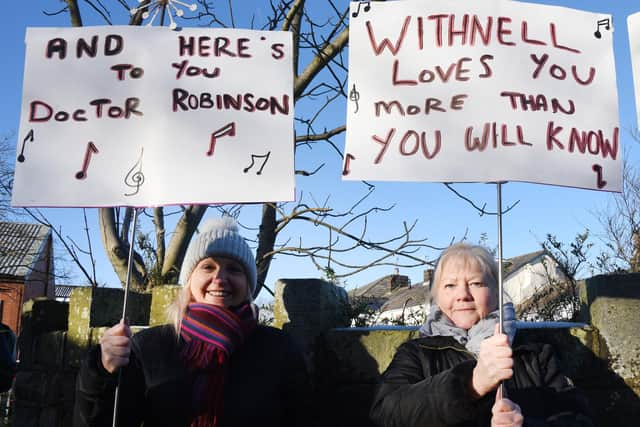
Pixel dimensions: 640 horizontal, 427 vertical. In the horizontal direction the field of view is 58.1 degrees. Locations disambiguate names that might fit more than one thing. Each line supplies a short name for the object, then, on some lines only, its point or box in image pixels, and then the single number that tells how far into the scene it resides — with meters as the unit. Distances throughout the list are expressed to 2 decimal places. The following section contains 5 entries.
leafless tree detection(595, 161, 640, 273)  5.49
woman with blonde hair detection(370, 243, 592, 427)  1.68
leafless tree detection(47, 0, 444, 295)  5.59
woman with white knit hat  1.85
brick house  23.75
